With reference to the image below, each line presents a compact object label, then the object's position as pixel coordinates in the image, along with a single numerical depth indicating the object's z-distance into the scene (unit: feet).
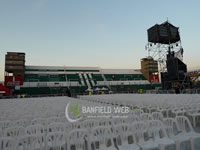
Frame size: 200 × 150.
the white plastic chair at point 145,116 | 13.33
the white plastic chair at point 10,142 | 7.95
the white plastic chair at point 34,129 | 10.55
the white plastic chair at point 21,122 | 13.75
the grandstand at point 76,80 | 120.06
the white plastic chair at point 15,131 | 10.60
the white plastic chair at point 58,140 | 8.99
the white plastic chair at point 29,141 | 8.54
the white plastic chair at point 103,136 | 9.19
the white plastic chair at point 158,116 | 14.65
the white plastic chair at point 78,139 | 8.91
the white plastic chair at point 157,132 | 9.16
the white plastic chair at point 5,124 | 13.51
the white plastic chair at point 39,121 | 14.07
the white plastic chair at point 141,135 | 8.98
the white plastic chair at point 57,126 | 11.33
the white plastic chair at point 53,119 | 14.52
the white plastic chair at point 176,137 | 9.41
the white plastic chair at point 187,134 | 9.82
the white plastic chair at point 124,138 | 8.82
